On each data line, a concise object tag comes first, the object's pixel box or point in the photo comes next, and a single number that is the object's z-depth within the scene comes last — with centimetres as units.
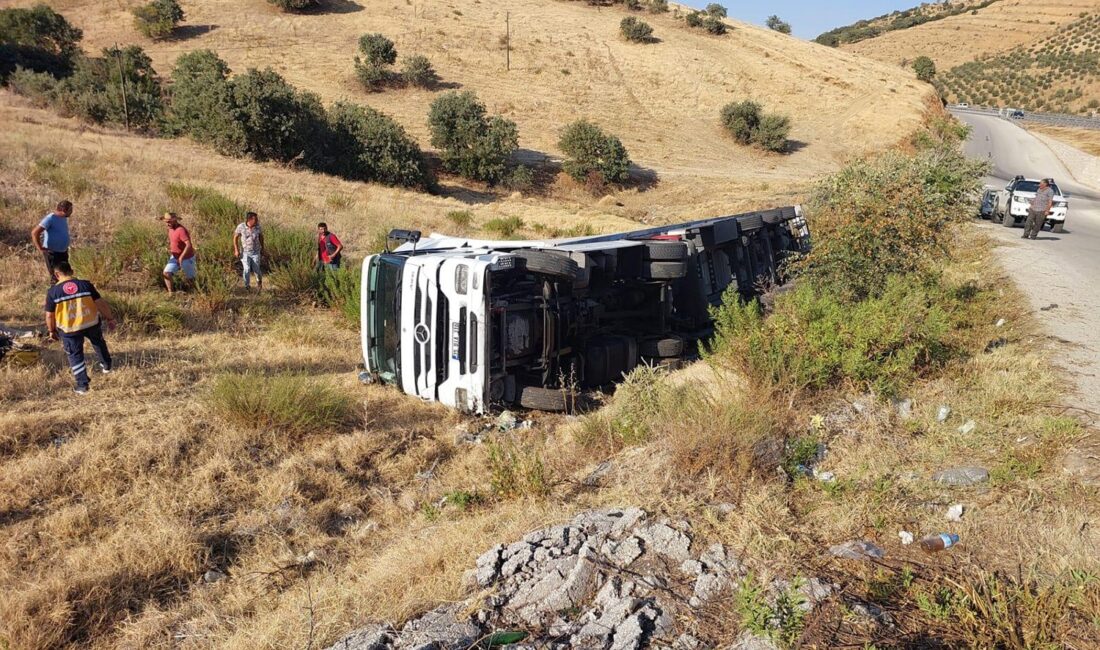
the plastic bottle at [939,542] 345
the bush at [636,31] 5300
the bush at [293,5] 4762
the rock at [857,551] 338
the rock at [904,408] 518
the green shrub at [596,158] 3064
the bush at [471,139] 2972
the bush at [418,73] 3991
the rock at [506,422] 643
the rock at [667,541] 347
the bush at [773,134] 3941
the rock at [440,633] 292
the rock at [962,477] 411
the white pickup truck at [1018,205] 1584
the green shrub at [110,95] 2673
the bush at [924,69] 5805
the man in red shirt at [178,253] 962
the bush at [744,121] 4056
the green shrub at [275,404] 585
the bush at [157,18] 4159
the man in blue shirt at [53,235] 870
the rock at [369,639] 298
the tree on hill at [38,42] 3250
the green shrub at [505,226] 1707
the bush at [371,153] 2623
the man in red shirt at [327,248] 1059
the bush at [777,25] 7578
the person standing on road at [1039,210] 1434
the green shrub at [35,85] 2762
